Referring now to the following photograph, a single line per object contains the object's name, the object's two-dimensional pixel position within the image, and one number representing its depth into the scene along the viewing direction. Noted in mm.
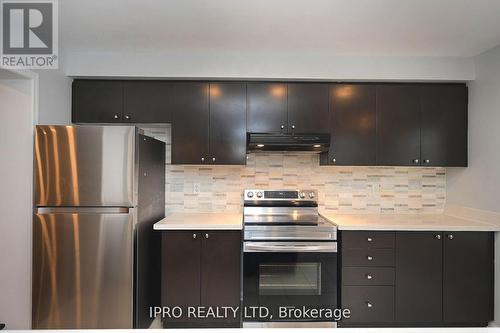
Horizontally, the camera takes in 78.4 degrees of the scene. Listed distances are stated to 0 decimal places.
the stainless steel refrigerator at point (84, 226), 2178
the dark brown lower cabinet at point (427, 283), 2494
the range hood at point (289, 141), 2742
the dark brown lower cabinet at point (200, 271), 2479
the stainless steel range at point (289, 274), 2514
